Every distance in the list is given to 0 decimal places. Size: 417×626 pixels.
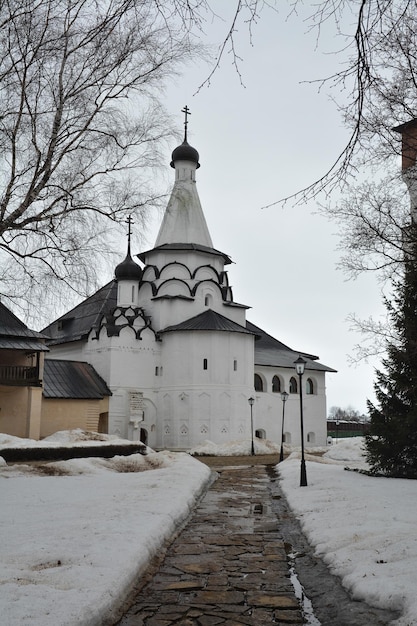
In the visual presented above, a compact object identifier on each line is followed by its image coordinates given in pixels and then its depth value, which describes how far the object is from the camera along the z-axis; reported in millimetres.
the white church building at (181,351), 34906
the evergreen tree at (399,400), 13742
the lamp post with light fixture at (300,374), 13133
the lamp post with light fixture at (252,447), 29812
